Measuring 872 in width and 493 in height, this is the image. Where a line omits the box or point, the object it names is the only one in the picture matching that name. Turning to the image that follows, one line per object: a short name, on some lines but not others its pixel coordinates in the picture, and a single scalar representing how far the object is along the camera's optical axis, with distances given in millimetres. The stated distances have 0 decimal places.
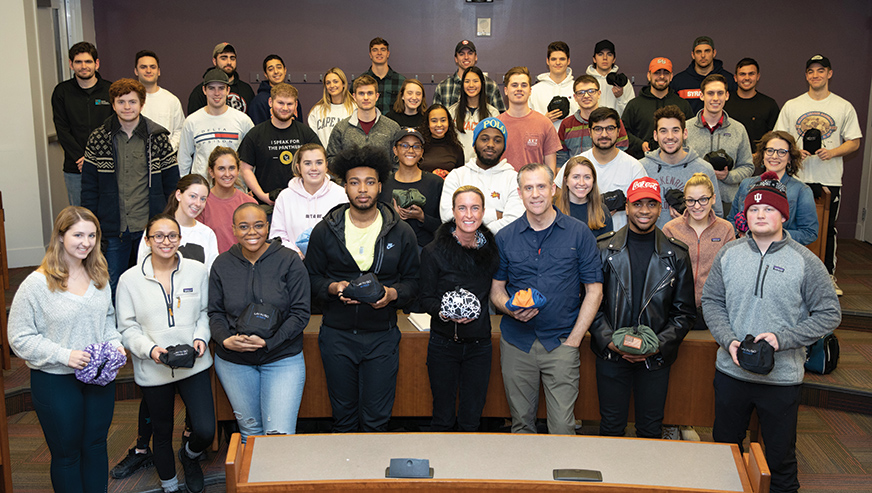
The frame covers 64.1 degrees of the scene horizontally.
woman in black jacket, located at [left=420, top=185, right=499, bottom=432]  3262
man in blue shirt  3234
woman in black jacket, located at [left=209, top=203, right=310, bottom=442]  3189
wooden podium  2209
